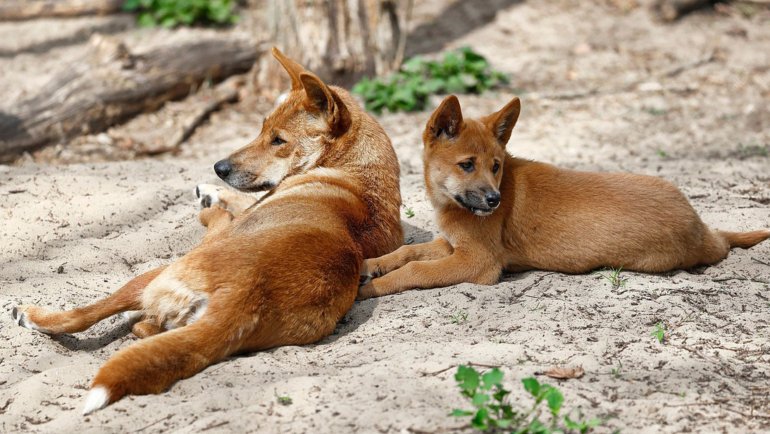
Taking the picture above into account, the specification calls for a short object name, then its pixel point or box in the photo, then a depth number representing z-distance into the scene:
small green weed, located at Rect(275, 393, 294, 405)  7.95
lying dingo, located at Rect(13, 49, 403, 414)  8.46
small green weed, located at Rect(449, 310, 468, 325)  9.87
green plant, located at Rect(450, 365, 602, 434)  7.28
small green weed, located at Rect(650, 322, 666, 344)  9.39
